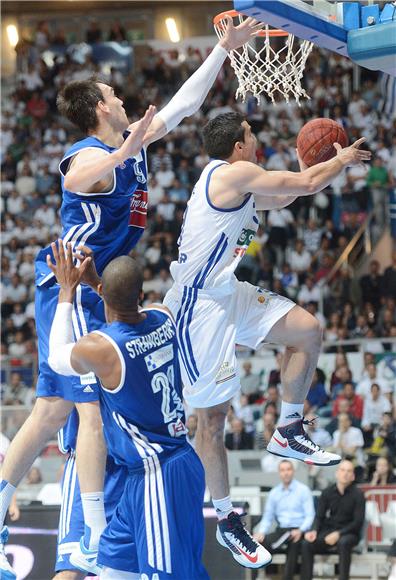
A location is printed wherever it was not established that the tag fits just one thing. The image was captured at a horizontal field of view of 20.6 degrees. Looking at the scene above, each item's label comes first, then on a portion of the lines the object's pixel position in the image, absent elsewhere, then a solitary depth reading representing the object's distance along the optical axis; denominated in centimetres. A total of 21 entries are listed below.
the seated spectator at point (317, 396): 1511
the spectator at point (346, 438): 1376
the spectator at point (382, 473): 1309
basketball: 746
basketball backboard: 650
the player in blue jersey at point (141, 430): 597
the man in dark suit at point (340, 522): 1217
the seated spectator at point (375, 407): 1448
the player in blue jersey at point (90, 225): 667
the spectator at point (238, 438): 1445
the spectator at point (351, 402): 1458
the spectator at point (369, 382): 1480
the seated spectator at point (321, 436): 1399
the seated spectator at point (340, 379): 1518
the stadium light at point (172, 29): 2774
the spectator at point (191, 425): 1375
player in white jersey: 713
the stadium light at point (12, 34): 2853
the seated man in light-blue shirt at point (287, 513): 1236
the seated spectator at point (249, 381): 1573
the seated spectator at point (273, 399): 1449
